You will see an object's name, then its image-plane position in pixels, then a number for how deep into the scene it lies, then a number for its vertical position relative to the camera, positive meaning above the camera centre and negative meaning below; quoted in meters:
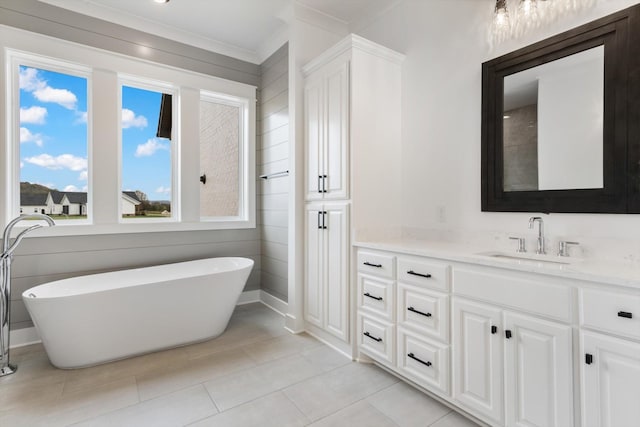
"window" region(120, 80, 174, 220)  3.27 +0.61
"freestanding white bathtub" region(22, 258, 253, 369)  2.19 -0.73
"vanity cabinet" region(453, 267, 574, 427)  1.37 -0.66
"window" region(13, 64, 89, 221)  2.79 +0.69
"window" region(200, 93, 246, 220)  3.73 +0.70
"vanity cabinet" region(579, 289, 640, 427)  1.19 -0.56
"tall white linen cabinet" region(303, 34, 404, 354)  2.47 +0.43
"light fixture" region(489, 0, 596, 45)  1.78 +1.17
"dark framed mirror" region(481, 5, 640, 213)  1.58 +0.50
